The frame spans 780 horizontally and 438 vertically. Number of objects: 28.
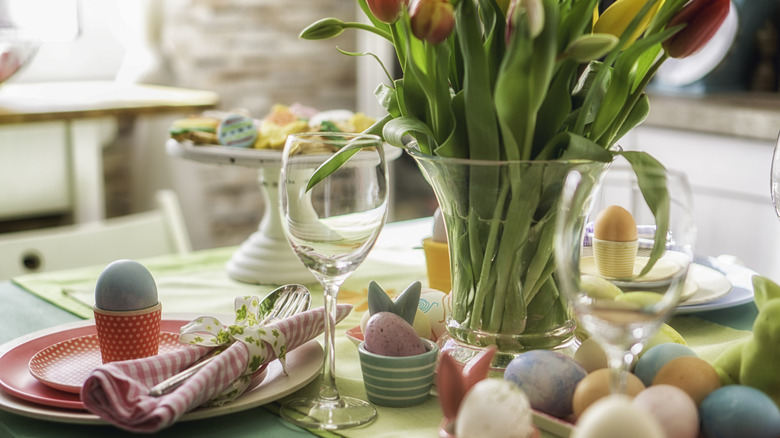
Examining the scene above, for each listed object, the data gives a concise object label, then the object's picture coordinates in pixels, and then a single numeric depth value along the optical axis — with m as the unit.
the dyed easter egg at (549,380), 0.58
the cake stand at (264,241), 1.06
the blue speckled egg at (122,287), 0.67
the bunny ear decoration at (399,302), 0.71
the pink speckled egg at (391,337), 0.66
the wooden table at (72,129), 1.98
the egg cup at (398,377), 0.64
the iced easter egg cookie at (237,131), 1.15
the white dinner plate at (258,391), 0.60
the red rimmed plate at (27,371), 0.63
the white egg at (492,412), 0.49
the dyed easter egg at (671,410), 0.53
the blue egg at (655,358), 0.61
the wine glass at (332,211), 0.61
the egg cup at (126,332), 0.67
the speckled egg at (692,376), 0.56
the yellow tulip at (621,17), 0.65
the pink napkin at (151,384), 0.56
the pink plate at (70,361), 0.67
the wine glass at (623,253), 0.49
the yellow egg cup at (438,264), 0.91
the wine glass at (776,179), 0.82
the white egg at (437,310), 0.77
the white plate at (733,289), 0.87
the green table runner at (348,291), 0.64
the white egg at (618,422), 0.41
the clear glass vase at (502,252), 0.65
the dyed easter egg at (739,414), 0.53
